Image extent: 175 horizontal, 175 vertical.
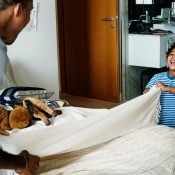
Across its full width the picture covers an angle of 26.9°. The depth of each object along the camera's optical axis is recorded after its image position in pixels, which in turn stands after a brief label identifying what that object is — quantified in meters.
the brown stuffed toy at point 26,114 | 2.39
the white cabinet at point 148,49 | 4.21
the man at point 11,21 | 1.27
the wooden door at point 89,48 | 4.41
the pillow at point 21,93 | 2.76
